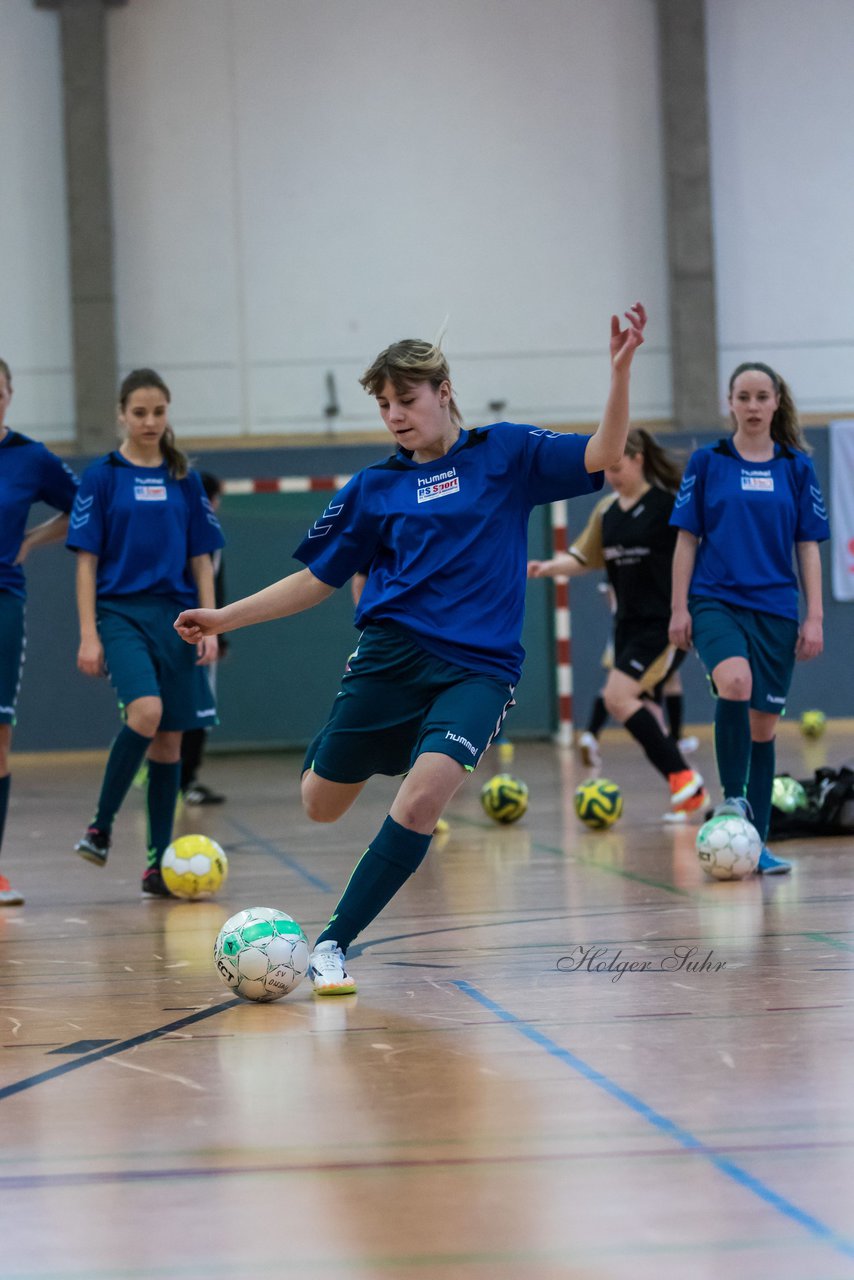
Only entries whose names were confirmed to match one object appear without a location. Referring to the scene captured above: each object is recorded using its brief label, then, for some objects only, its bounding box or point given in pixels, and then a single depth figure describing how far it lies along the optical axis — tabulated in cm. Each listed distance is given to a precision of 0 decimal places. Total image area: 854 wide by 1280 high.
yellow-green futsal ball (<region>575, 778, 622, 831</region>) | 1438
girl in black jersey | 1533
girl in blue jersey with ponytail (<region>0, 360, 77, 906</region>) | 1128
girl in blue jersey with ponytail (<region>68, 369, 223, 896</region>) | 1116
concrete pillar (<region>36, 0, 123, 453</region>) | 2708
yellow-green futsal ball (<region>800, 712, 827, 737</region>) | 2572
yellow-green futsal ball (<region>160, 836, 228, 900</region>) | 1106
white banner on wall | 2775
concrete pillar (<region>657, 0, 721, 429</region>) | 2784
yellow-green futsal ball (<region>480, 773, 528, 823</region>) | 1536
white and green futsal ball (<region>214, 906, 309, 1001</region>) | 748
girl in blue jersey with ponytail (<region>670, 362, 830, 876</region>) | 1111
